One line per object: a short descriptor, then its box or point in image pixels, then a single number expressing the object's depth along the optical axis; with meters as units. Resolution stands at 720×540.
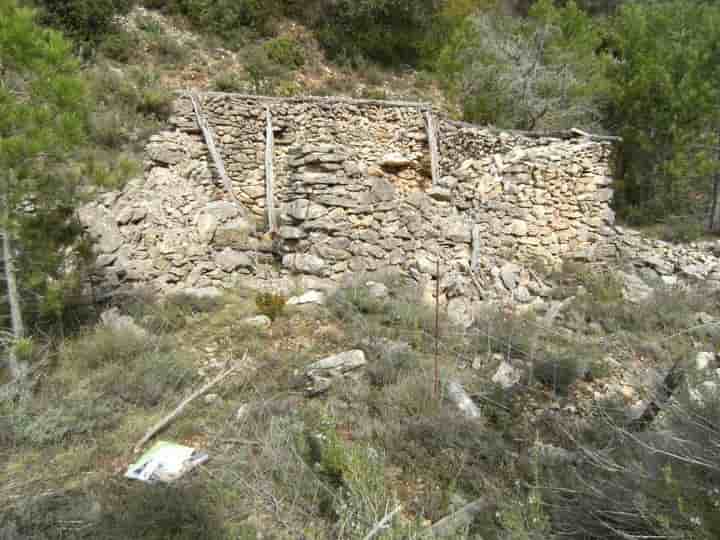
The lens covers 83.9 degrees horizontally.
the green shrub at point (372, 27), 14.20
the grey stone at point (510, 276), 6.21
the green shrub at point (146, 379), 3.65
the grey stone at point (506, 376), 3.85
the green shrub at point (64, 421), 3.12
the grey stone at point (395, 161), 8.16
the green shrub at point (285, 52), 12.38
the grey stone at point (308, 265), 5.95
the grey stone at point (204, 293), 5.45
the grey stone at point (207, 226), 6.45
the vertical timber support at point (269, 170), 7.49
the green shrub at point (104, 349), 4.04
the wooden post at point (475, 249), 6.39
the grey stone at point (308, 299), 5.30
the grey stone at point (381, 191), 6.46
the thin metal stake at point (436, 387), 3.44
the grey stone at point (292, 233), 6.23
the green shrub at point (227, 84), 10.52
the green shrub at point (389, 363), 3.84
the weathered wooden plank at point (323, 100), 7.92
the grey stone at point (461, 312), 5.16
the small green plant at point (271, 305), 5.04
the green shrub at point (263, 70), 11.31
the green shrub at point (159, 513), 2.39
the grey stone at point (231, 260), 6.20
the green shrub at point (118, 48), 9.88
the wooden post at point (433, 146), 8.00
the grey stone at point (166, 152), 7.03
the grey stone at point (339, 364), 3.86
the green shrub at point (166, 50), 10.91
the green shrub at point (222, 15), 12.53
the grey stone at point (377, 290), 5.33
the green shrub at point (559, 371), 3.94
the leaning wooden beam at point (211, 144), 7.44
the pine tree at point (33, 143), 3.33
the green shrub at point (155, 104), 7.62
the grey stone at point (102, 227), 5.62
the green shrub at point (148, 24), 11.41
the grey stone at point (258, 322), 4.80
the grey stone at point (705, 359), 3.63
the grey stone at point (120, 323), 4.44
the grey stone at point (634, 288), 6.27
